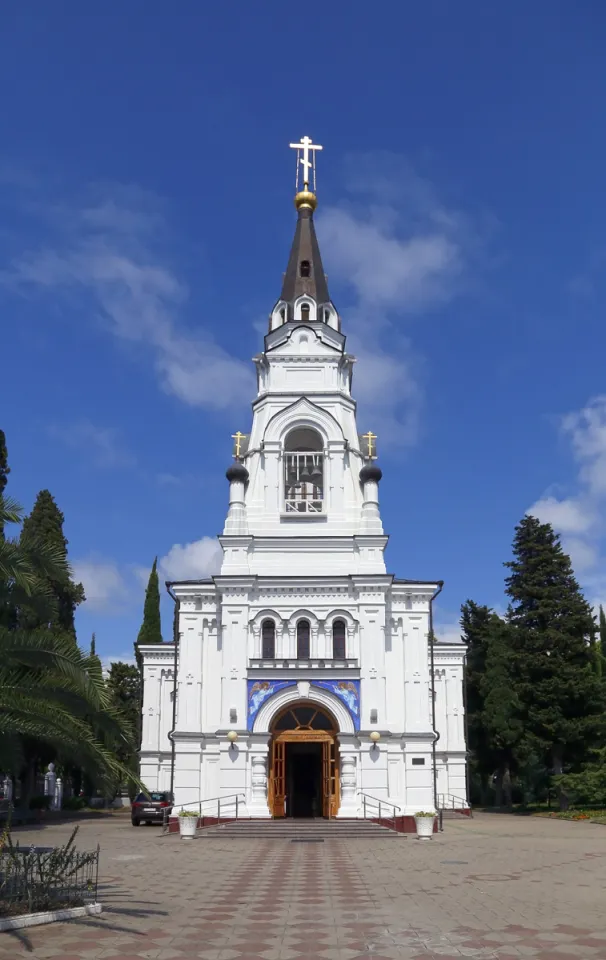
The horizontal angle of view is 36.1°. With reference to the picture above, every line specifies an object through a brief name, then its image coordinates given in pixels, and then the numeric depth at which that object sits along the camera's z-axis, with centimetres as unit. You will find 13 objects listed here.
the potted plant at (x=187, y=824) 2788
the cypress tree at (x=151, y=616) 5769
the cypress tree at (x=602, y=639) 5822
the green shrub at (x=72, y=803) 5075
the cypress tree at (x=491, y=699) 4254
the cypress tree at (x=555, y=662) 3938
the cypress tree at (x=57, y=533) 4353
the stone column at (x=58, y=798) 4869
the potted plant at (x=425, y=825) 2720
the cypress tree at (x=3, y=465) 3625
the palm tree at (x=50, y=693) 1252
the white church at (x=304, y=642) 3259
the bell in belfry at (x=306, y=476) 3747
